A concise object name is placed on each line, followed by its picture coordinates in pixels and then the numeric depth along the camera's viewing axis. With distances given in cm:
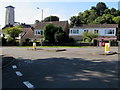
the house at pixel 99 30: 3019
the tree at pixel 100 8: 6144
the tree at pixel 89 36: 2849
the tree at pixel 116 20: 4023
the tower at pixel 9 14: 9699
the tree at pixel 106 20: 4100
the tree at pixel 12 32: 3301
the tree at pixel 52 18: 4989
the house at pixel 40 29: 3313
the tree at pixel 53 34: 2517
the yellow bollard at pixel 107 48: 1097
